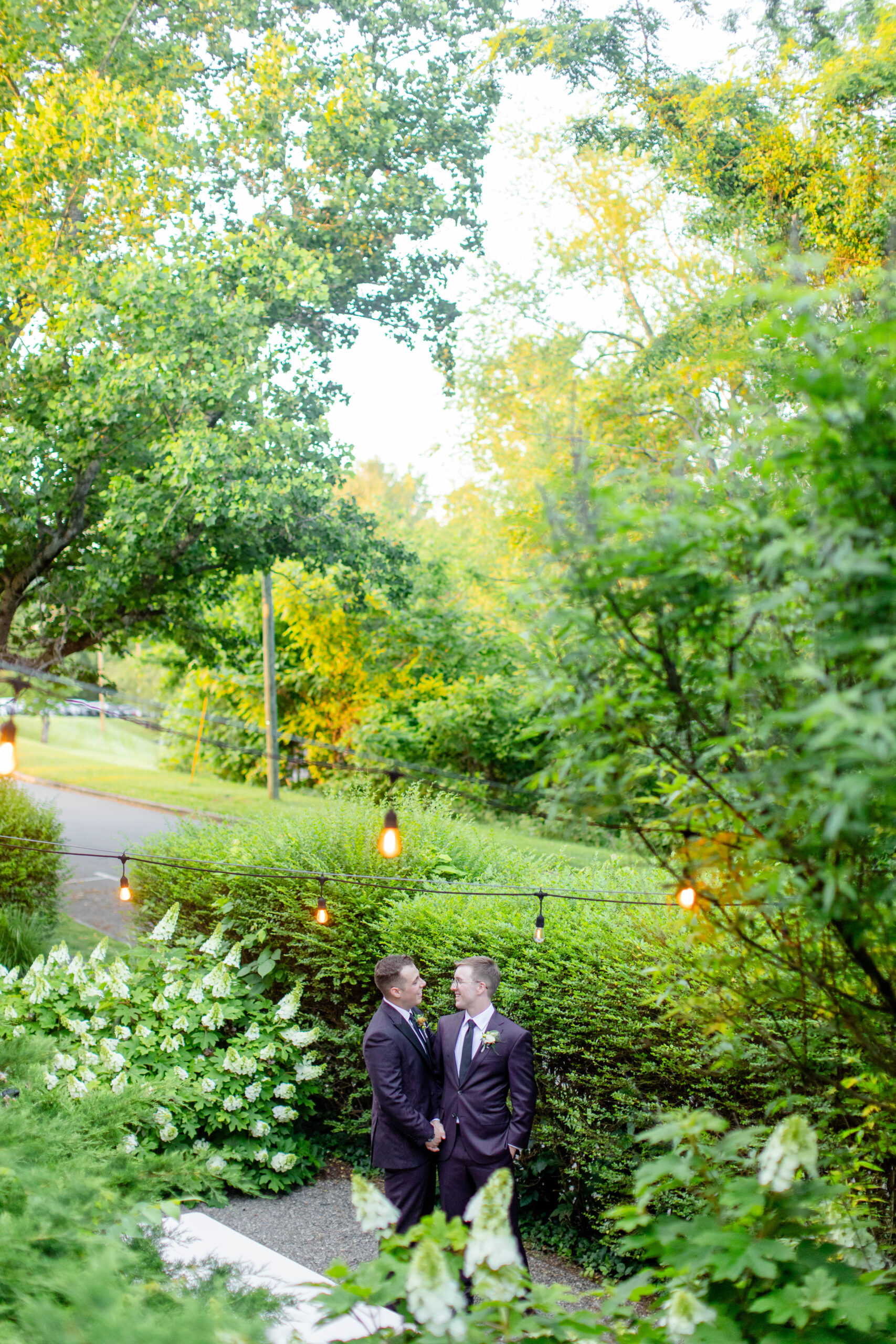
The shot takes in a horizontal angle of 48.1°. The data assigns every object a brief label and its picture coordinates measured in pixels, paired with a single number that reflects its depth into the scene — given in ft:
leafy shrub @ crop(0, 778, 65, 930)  37.37
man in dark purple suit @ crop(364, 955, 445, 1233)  16.66
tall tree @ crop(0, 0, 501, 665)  39.11
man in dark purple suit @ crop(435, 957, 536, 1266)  16.43
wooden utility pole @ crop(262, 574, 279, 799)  61.00
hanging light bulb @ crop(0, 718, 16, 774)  17.48
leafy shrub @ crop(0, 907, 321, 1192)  21.54
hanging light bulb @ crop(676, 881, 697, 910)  10.04
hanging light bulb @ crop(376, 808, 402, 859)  18.25
